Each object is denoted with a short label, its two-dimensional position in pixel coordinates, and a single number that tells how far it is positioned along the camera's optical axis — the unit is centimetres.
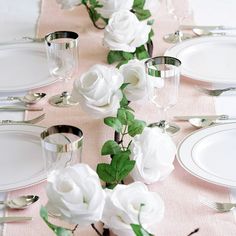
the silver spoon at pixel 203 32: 213
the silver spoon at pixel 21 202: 145
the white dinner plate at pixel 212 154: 151
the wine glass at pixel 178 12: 213
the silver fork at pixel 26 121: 172
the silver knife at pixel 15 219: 141
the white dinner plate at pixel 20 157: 150
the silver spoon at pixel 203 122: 168
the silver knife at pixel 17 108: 179
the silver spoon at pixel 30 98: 182
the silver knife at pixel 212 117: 170
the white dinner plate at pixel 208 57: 189
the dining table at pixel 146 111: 140
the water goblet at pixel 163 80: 158
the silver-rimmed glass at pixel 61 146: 135
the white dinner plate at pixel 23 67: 189
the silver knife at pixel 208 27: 218
